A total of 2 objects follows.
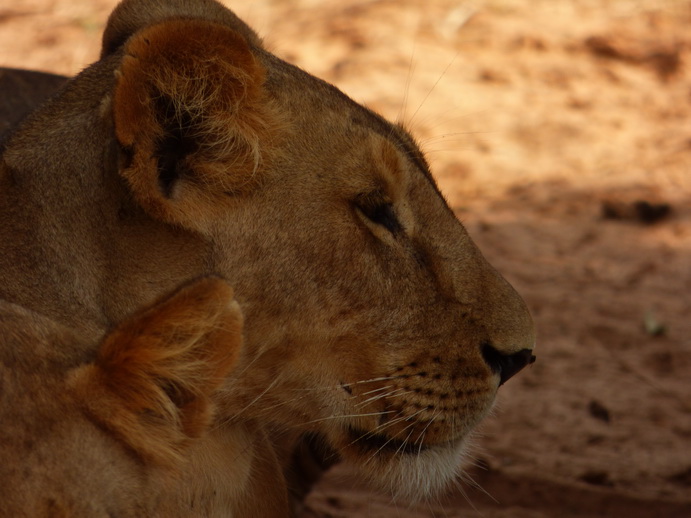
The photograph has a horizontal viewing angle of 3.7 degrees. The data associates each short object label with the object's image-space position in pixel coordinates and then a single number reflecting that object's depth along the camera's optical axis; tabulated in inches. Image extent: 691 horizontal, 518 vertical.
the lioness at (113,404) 275.5
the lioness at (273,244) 284.3
